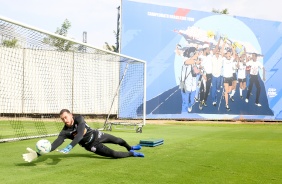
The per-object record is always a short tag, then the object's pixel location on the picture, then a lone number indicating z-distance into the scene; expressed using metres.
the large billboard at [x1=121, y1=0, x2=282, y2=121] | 28.19
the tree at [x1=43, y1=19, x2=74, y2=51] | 13.36
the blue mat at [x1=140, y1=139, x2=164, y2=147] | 10.98
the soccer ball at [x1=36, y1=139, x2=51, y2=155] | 7.37
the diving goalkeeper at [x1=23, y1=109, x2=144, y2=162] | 7.96
